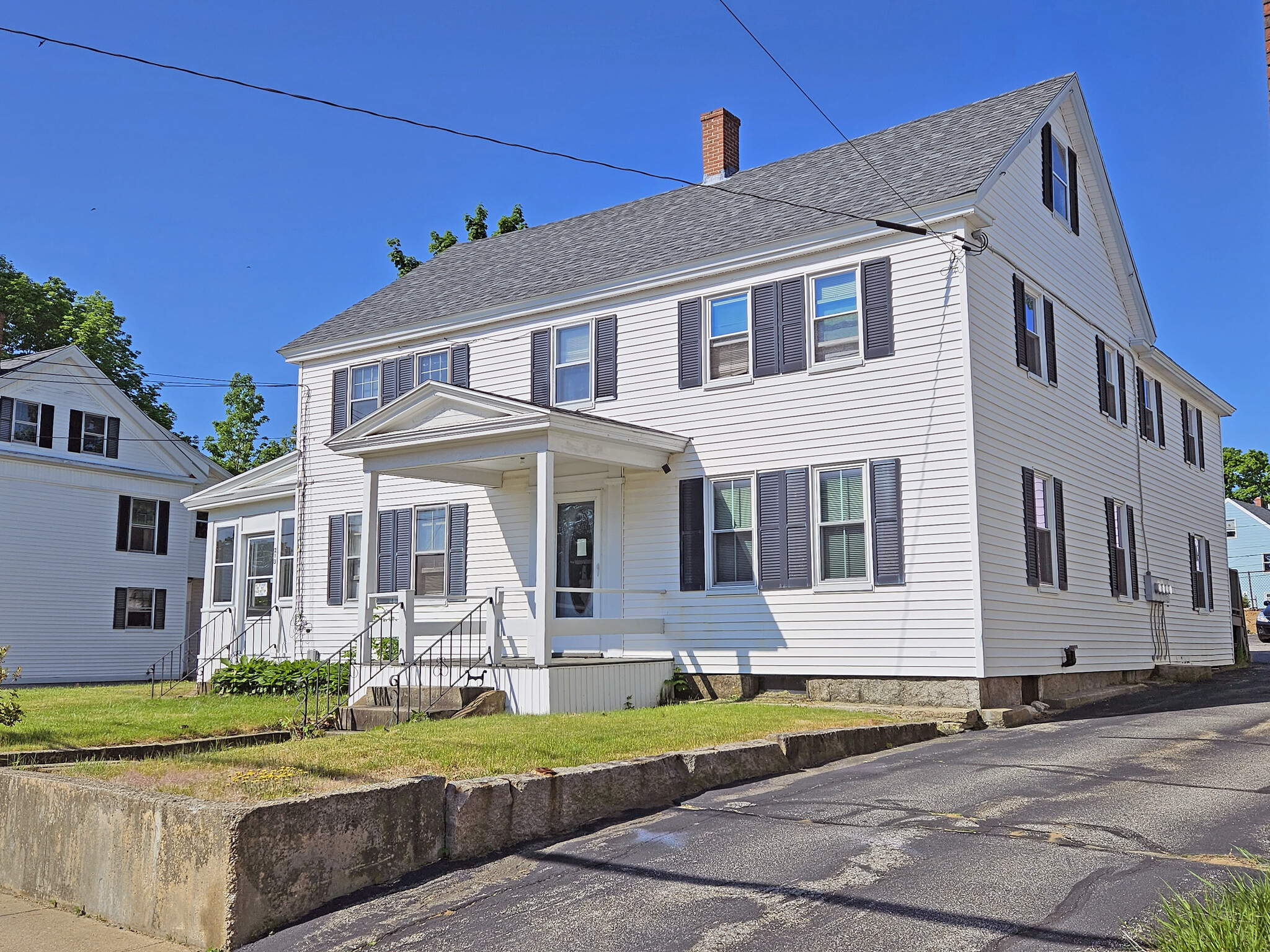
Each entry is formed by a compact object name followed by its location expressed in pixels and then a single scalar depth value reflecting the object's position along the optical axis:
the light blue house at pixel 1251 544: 57.06
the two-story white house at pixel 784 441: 13.80
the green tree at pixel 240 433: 46.75
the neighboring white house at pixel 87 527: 27.48
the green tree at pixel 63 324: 40.59
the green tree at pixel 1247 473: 73.06
